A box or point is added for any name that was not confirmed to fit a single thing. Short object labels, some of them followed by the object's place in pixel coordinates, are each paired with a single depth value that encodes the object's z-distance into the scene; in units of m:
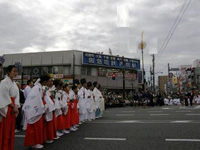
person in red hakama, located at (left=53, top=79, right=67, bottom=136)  7.07
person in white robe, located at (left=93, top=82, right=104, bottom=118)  12.29
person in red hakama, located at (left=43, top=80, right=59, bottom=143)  6.12
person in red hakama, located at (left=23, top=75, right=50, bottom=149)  5.61
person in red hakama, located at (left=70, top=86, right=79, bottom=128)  8.59
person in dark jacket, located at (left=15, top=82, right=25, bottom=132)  9.05
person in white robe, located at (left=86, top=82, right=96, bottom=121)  11.17
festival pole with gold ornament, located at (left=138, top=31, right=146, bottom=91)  42.09
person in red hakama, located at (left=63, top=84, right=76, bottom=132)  7.89
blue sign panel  38.41
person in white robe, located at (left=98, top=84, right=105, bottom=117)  13.02
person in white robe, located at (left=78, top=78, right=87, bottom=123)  10.37
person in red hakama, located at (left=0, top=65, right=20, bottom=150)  4.67
